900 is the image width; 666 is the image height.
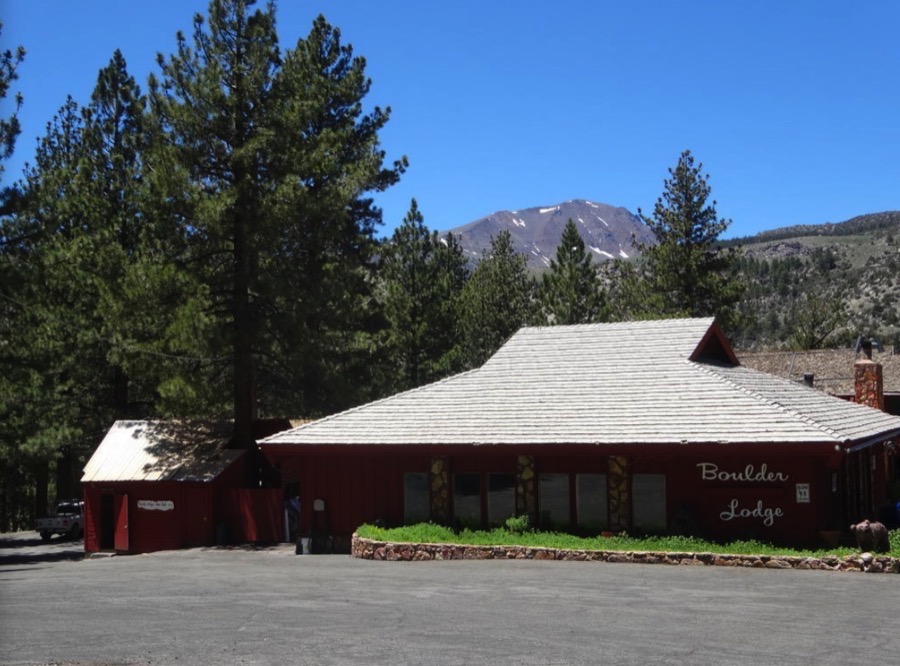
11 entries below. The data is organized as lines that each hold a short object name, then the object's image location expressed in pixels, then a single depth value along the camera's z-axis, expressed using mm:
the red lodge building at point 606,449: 24422
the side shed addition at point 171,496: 33812
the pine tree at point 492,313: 69250
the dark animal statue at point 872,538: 21891
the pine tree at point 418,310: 57594
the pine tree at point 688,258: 57375
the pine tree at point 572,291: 66812
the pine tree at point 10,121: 29500
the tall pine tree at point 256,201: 34281
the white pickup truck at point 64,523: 42938
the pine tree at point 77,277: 32688
